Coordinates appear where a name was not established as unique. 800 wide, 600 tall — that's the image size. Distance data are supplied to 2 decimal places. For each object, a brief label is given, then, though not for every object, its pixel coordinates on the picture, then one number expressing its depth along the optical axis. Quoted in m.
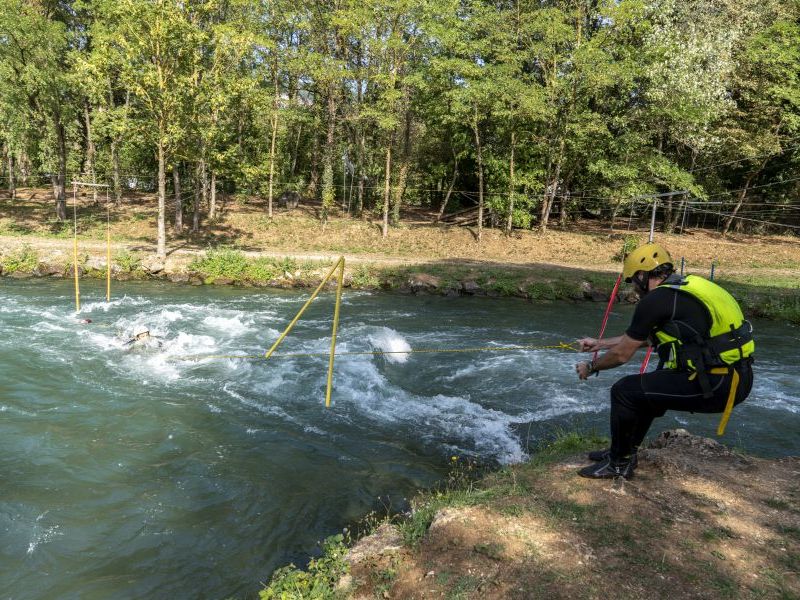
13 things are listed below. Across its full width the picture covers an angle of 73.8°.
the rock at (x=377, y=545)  4.79
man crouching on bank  4.55
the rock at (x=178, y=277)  22.34
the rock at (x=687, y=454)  5.82
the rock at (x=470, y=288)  22.45
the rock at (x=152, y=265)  22.59
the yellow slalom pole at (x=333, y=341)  8.25
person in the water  12.46
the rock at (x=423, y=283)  22.34
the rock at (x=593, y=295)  22.42
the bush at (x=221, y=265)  22.55
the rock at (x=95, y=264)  22.13
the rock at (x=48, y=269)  21.67
